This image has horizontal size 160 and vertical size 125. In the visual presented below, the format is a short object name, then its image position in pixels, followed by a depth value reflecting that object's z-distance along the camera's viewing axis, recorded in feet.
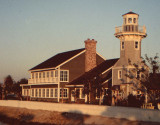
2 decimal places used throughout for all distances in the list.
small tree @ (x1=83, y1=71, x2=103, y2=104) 132.36
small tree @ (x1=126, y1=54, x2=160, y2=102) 108.14
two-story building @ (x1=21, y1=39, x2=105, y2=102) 158.92
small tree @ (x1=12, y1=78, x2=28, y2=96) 217.58
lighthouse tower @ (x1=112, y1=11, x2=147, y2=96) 127.65
